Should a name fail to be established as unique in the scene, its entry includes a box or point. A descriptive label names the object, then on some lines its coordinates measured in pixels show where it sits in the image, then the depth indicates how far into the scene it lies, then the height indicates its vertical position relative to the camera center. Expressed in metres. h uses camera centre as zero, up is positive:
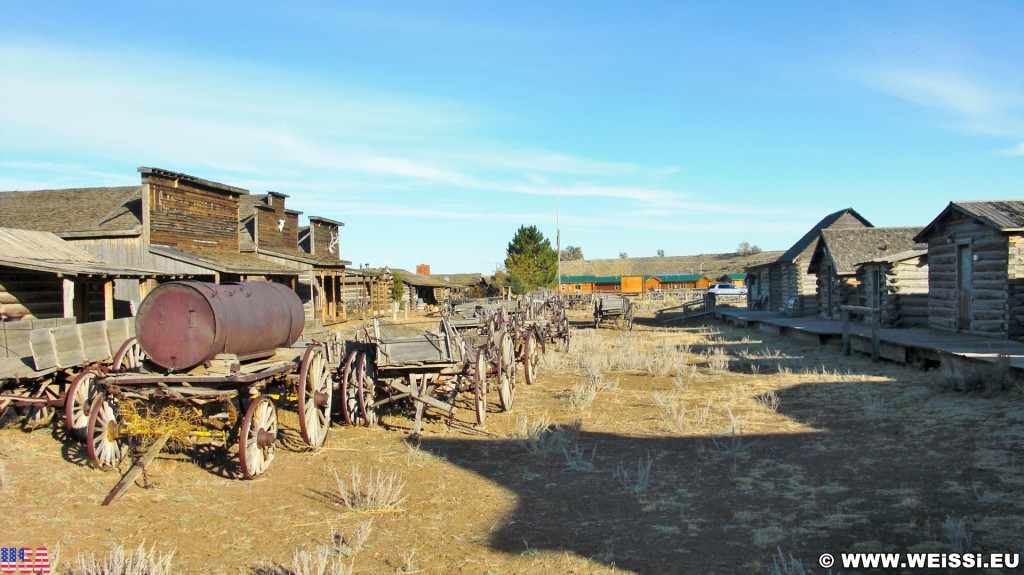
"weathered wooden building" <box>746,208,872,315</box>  30.53 +0.36
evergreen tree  66.48 +2.48
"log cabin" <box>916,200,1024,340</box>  15.45 +0.37
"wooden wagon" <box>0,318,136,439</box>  9.00 -1.08
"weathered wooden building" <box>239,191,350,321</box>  29.31 +1.59
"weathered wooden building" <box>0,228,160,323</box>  14.06 +0.17
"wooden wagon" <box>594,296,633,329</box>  31.27 -1.07
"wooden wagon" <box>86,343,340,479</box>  7.69 -1.40
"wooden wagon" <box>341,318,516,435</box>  10.21 -1.28
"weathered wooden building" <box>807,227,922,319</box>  25.62 +1.14
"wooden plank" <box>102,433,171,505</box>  7.13 -1.94
